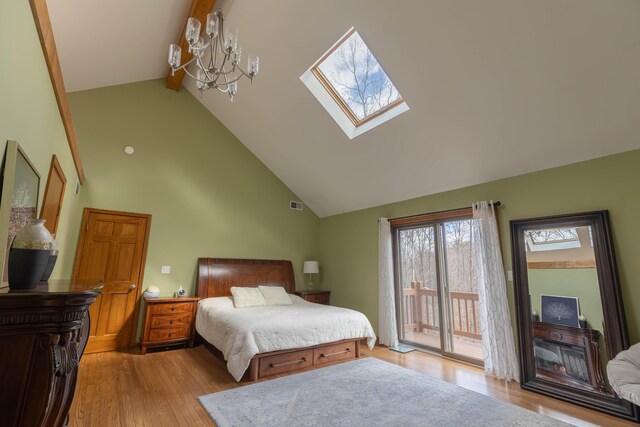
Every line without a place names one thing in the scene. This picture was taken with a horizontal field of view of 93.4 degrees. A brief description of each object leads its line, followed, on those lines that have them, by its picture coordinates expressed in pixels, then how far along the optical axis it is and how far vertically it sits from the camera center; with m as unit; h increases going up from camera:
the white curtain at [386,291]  4.54 -0.34
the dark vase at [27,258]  1.20 +0.02
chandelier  2.13 +1.57
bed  3.16 -0.75
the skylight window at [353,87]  3.63 +2.32
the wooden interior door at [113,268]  4.10 -0.05
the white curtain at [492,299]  3.30 -0.33
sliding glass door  4.04 -0.27
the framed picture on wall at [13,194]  1.41 +0.36
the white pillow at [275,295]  4.79 -0.45
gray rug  2.37 -1.17
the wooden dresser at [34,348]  1.02 -0.30
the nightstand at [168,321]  4.07 -0.77
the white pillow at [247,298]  4.44 -0.46
